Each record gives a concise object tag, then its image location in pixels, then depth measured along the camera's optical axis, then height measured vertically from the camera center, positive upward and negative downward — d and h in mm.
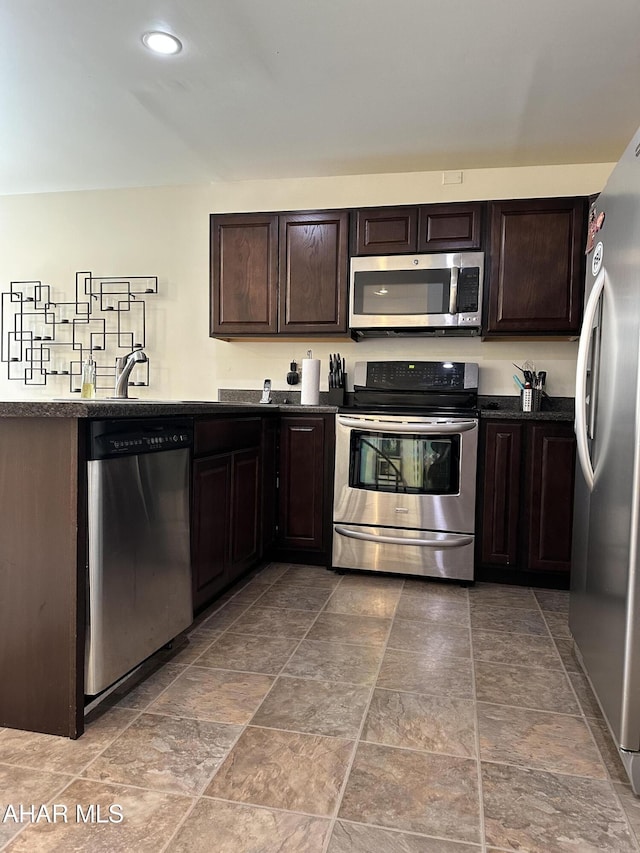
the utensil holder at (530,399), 3156 +23
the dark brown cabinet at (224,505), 2195 -488
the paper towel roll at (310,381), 3406 +104
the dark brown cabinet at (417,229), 3164 +1001
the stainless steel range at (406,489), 2930 -482
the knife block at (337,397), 3457 +11
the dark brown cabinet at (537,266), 3043 +764
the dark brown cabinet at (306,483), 3162 -491
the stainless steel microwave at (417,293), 3145 +621
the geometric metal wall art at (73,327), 3947 +473
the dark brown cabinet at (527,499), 2859 -502
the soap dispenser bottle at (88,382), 3092 +60
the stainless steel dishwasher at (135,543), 1508 -452
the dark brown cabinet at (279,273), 3344 +762
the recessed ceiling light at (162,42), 2244 +1451
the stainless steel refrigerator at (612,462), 1366 -161
